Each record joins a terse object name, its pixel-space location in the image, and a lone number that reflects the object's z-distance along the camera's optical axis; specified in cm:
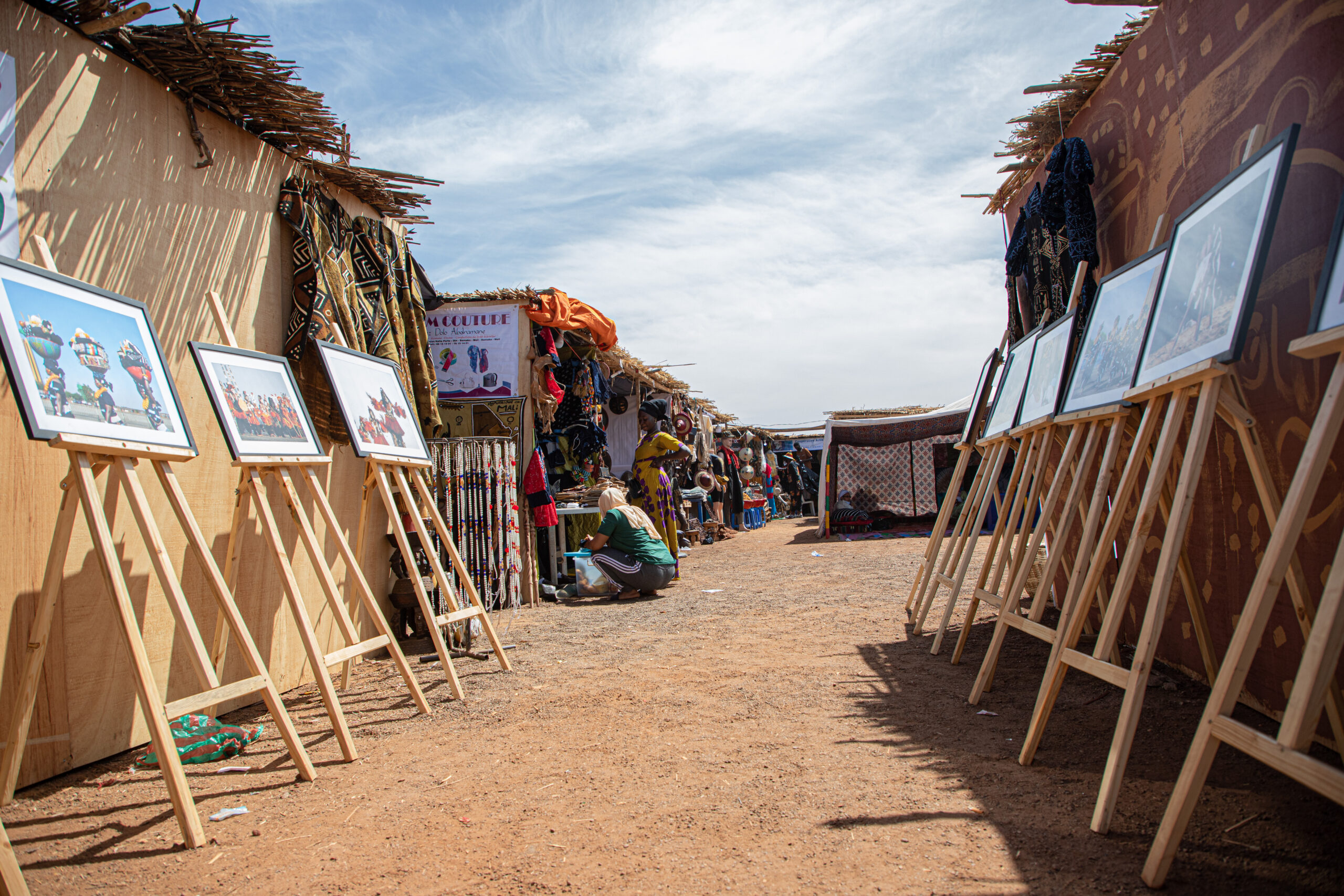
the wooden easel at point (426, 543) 390
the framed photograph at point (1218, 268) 208
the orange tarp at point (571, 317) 766
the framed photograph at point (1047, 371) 365
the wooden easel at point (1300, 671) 158
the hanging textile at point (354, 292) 447
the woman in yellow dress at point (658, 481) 912
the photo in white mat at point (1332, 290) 175
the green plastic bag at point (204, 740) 312
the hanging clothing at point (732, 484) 1554
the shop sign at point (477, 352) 760
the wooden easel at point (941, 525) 527
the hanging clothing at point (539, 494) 733
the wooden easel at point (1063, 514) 277
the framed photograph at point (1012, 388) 434
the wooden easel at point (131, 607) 235
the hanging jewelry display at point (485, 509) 650
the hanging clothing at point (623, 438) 1148
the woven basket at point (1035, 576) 570
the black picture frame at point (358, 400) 393
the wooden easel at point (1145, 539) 213
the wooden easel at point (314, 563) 312
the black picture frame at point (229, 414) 322
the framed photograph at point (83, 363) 240
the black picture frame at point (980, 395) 560
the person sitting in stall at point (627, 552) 748
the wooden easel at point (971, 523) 442
